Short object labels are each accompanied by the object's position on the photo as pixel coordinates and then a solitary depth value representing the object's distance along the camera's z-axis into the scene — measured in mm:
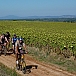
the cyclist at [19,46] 12531
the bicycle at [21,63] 12708
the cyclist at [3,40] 18250
